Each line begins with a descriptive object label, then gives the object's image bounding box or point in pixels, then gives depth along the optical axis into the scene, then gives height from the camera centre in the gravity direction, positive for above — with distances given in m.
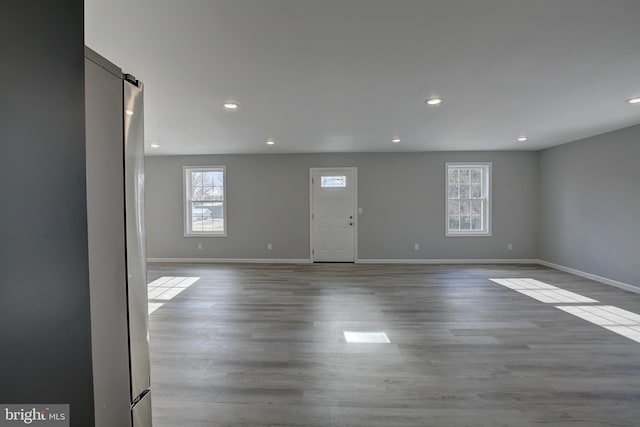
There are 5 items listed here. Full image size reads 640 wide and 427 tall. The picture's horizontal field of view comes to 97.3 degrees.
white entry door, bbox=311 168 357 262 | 6.23 -0.17
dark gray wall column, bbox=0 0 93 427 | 0.50 +0.00
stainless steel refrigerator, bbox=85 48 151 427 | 0.76 -0.10
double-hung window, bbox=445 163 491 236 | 6.16 +0.14
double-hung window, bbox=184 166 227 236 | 6.39 +0.11
